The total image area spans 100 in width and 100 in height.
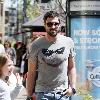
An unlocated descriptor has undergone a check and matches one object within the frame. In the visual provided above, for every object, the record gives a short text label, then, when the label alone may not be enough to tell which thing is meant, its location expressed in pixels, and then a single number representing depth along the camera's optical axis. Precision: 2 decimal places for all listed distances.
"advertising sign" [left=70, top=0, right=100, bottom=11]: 9.73
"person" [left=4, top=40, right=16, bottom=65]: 22.01
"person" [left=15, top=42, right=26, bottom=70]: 27.52
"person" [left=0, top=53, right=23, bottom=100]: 5.84
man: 6.23
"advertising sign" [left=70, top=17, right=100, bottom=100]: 9.90
